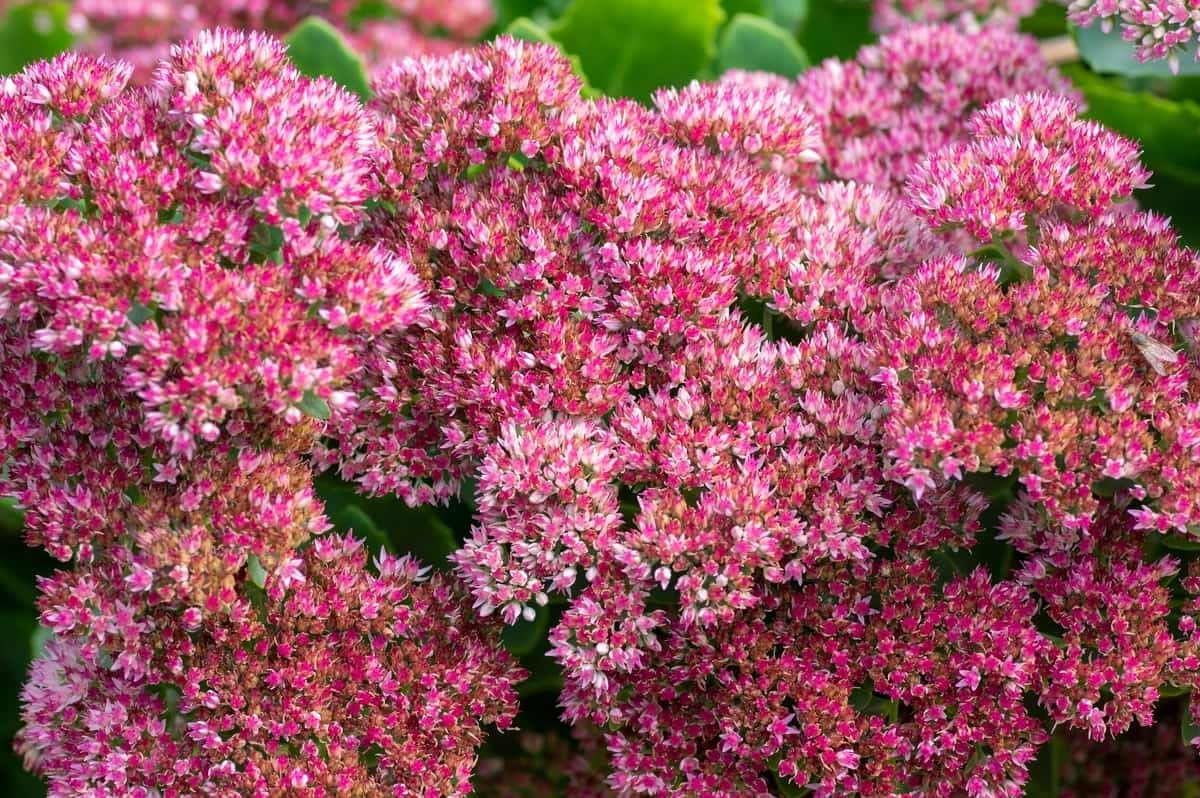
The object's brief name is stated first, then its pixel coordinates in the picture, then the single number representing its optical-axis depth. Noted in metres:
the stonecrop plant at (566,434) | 0.74
